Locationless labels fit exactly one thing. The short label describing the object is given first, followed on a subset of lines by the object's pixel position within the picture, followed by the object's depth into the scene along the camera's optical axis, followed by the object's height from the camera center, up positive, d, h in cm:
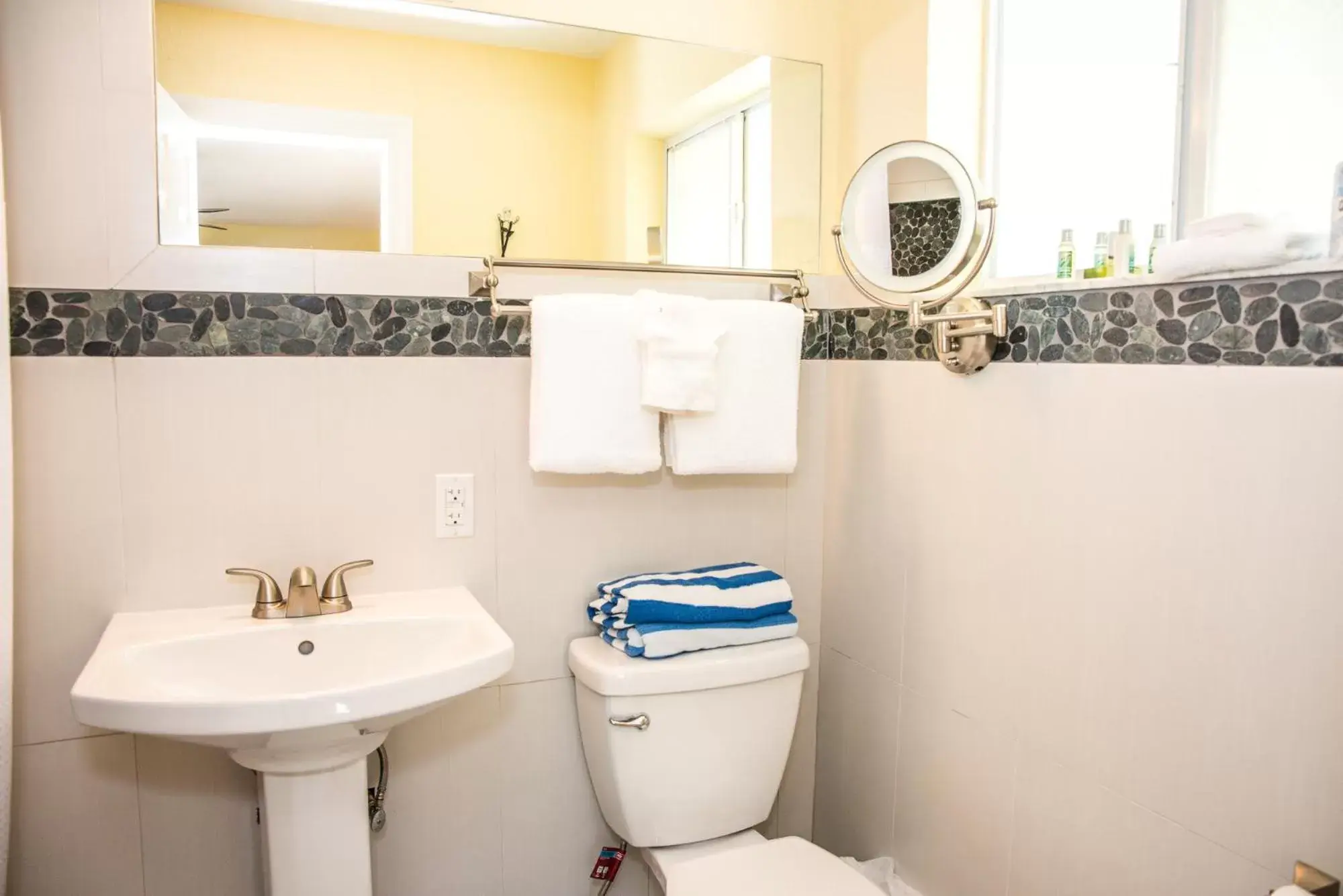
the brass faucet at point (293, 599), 153 -37
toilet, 163 -70
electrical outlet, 170 -24
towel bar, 166 +19
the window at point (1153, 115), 147 +45
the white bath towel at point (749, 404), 172 -5
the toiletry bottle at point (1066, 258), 148 +19
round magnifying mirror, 153 +27
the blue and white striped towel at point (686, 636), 166 -48
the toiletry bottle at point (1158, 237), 143 +22
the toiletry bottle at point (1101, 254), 146 +19
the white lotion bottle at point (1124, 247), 144 +20
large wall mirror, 154 +43
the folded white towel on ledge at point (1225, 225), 110 +19
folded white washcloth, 163 +4
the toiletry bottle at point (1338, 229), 105 +17
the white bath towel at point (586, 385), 161 -2
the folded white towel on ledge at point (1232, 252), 109 +15
